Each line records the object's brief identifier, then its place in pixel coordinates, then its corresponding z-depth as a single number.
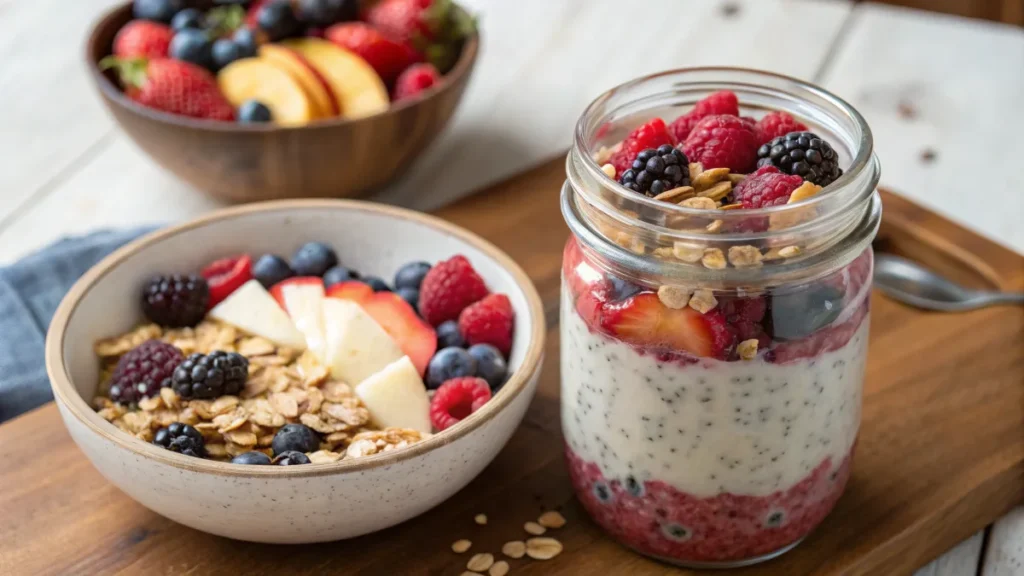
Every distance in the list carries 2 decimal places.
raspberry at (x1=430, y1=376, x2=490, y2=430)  0.77
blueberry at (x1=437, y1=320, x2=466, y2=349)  0.80
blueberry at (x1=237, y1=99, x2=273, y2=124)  0.90
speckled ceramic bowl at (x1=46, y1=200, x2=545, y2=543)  0.73
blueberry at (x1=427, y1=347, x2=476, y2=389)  0.78
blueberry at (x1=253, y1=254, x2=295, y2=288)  0.83
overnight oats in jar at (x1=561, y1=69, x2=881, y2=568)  0.70
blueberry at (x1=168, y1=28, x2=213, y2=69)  0.93
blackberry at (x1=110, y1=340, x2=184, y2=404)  0.78
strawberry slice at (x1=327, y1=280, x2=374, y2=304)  0.81
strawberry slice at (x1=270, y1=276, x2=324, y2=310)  0.82
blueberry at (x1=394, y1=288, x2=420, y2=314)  0.82
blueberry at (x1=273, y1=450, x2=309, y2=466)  0.74
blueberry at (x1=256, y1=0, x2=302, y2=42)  0.95
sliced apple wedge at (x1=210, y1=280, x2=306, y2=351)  0.80
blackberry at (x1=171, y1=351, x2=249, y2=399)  0.77
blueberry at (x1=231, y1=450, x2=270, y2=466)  0.75
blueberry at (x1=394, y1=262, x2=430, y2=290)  0.82
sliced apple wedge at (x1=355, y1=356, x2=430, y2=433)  0.77
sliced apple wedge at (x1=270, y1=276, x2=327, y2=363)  0.80
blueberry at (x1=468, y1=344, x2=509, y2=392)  0.79
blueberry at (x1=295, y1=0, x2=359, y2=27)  0.95
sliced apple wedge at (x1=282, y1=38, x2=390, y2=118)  0.93
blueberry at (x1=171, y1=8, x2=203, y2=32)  0.95
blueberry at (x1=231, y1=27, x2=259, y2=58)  0.94
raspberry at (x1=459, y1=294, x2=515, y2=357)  0.79
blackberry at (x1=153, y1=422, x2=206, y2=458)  0.75
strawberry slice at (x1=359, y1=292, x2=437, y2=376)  0.80
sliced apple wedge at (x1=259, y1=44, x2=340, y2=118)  0.92
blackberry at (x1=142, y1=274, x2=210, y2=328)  0.81
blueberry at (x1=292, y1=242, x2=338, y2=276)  0.83
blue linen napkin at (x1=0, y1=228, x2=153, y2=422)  0.83
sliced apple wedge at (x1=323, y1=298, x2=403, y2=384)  0.79
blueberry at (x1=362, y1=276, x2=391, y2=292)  0.82
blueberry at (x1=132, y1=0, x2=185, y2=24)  0.95
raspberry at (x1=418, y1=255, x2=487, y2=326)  0.81
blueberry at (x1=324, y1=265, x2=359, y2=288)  0.82
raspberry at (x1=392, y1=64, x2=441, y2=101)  0.93
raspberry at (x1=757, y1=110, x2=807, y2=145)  0.74
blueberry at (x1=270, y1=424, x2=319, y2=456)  0.75
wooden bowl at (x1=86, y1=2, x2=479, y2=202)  0.89
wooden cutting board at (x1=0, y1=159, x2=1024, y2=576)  0.76
